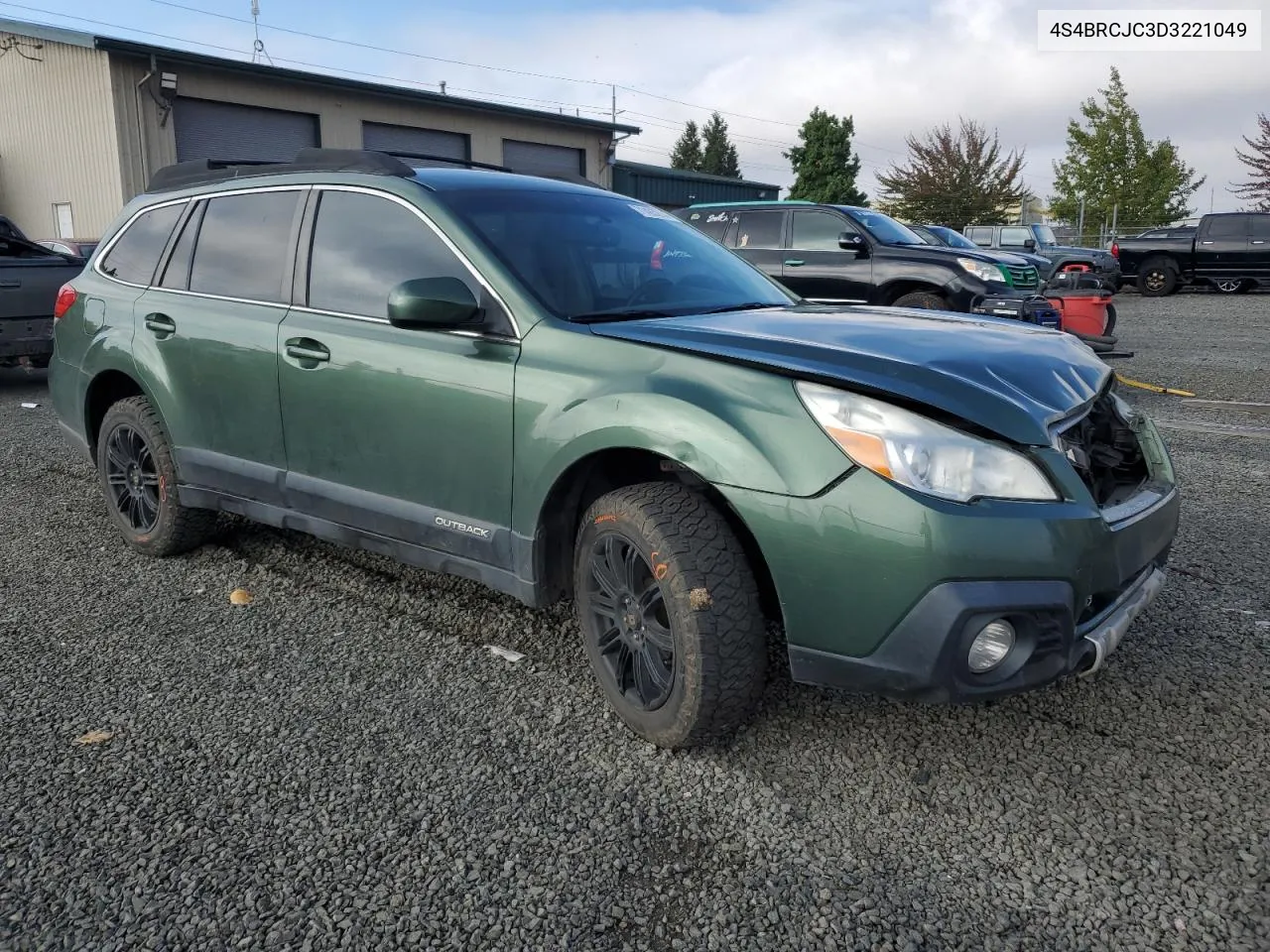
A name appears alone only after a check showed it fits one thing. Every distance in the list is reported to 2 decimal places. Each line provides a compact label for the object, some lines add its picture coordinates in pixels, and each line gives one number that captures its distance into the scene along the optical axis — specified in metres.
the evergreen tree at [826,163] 46.91
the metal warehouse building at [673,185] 31.52
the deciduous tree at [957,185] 46.00
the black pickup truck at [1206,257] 21.88
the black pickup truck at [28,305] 9.28
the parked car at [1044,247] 20.80
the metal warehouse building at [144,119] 20.59
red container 9.72
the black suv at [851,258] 9.97
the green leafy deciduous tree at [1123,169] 37.59
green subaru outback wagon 2.49
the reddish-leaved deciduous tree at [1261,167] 42.50
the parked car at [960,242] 12.85
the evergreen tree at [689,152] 82.44
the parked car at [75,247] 16.25
